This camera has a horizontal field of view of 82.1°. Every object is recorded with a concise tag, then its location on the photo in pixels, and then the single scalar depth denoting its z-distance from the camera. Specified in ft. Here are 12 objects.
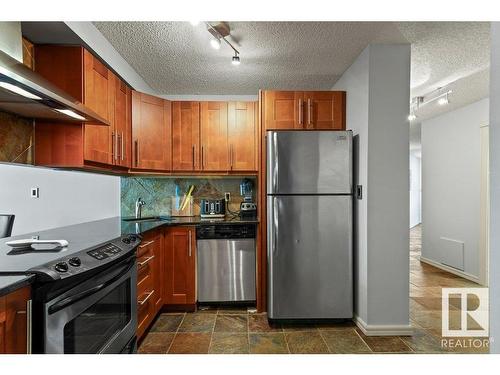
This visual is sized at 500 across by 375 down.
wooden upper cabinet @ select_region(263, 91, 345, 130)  9.90
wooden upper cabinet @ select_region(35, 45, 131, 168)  6.77
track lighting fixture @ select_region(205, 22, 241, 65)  7.03
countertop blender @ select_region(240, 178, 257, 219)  11.39
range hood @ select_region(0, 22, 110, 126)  4.13
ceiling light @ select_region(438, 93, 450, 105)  11.64
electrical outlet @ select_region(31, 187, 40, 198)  6.68
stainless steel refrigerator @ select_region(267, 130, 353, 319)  8.82
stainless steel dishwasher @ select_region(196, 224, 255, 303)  10.03
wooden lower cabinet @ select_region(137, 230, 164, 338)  7.72
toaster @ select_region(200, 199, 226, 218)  11.57
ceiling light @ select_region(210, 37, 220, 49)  7.31
